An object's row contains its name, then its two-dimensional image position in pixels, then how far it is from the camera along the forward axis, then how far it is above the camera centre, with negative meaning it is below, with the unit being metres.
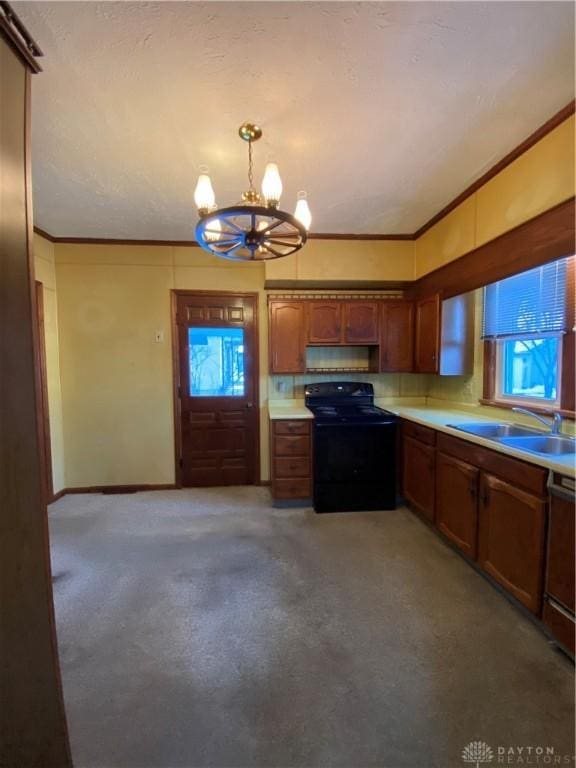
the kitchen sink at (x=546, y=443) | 2.05 -0.50
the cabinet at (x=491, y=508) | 1.71 -0.88
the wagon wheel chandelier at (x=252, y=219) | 1.53 +0.69
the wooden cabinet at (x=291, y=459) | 3.21 -0.89
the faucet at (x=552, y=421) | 2.14 -0.37
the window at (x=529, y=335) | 2.26 +0.20
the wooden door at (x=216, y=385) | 3.66 -0.22
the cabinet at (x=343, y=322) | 3.48 +0.43
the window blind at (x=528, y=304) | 2.25 +0.44
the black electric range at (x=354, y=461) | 3.09 -0.89
